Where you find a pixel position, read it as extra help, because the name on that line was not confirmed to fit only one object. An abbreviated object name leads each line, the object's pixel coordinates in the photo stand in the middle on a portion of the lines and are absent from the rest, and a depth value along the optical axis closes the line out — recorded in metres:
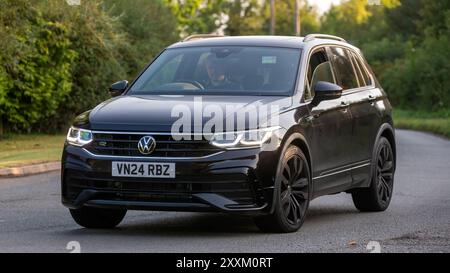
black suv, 9.25
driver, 10.48
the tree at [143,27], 36.72
